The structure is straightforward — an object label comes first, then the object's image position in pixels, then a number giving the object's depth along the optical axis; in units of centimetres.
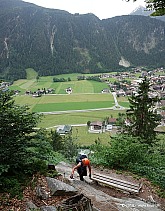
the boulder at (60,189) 675
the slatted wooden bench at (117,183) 821
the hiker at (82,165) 850
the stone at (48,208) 577
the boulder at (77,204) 571
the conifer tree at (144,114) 1841
